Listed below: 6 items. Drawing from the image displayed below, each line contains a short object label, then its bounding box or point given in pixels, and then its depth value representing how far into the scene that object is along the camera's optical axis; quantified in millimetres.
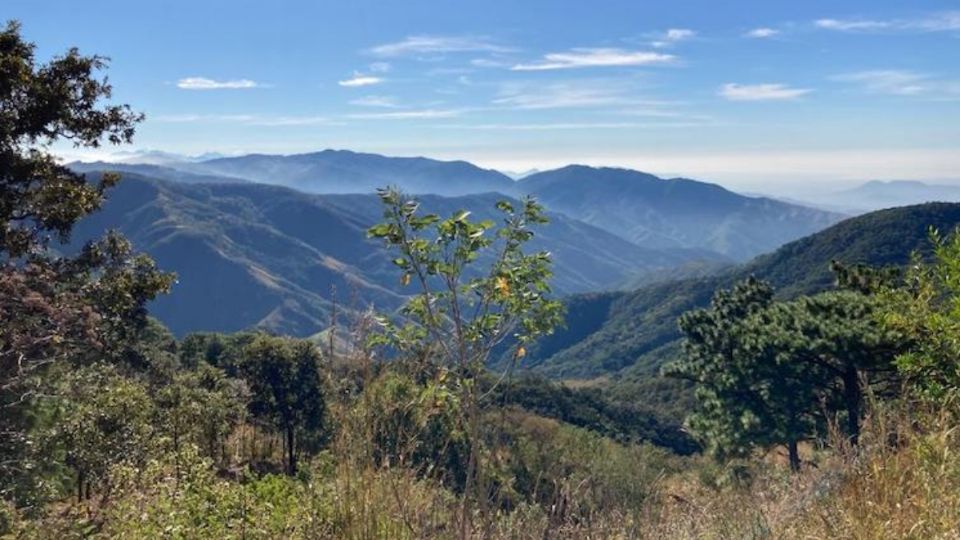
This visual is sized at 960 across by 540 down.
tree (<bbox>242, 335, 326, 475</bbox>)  33312
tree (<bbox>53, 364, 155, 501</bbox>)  11295
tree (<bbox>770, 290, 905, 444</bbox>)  21094
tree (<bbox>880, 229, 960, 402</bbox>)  7449
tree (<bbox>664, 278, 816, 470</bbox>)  26750
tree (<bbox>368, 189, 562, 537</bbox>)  3723
